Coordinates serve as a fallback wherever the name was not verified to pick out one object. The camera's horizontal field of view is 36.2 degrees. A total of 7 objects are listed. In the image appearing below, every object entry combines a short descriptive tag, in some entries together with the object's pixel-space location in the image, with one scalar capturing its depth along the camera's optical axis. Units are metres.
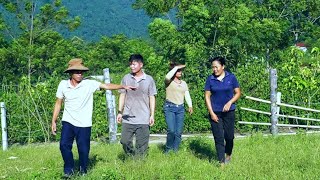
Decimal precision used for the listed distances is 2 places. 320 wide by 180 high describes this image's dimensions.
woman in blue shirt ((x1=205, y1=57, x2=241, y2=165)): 6.63
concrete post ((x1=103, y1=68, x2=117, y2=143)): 9.99
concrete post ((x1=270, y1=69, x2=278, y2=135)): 10.07
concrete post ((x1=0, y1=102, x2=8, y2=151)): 9.89
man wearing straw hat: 6.36
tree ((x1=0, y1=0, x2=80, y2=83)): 28.13
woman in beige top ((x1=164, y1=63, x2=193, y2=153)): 7.74
